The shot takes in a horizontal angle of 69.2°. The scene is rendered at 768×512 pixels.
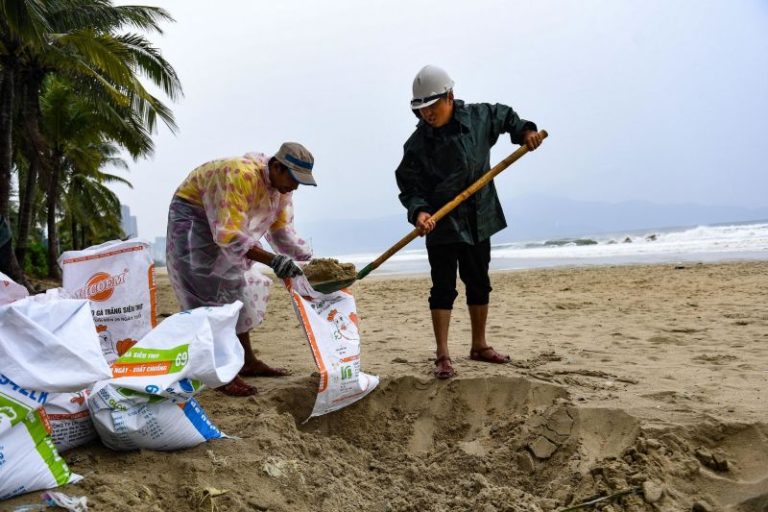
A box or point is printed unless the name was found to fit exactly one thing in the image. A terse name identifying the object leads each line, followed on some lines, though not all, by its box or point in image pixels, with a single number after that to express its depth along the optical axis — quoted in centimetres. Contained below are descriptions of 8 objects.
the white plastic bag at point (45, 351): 146
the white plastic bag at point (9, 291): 184
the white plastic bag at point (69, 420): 180
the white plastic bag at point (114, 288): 232
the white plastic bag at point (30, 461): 146
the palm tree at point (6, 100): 981
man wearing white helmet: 290
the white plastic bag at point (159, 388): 179
